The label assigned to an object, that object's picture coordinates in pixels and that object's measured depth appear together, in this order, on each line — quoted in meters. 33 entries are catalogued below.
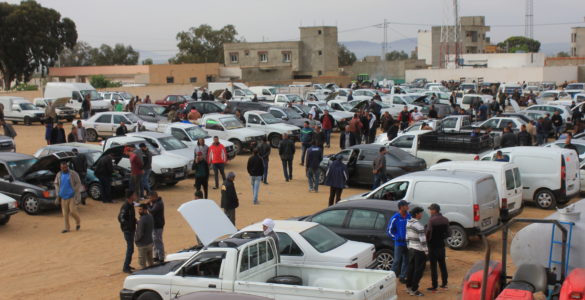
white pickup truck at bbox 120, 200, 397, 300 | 8.66
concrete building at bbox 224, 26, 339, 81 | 91.56
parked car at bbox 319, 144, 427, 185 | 19.09
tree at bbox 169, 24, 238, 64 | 114.12
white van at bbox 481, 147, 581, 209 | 16.73
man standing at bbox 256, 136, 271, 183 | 20.52
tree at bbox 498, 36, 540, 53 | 168.75
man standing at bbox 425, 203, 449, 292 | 10.50
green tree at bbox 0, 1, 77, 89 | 78.75
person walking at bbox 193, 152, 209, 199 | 17.89
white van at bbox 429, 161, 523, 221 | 14.31
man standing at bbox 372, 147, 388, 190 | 17.77
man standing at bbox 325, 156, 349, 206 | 16.52
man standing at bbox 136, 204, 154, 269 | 11.66
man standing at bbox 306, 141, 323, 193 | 19.38
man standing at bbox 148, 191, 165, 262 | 12.25
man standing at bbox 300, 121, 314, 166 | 23.05
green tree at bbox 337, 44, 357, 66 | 137.70
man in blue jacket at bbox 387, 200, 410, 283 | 10.58
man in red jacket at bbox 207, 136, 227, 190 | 19.33
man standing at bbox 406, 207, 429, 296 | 10.32
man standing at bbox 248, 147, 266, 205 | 17.94
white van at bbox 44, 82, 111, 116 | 40.88
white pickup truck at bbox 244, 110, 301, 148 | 28.23
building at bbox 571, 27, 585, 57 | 116.12
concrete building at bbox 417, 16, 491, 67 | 120.56
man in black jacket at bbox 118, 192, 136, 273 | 12.12
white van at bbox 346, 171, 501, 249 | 12.94
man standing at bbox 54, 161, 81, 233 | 15.31
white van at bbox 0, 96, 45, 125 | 38.06
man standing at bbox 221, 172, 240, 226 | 14.24
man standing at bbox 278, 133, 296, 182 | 20.88
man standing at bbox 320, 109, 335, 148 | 27.25
